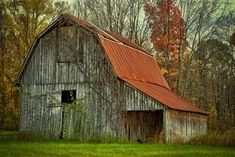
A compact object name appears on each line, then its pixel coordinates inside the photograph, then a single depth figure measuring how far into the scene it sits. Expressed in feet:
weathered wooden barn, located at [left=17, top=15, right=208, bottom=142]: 120.67
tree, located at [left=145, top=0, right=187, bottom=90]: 194.18
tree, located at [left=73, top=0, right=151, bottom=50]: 213.25
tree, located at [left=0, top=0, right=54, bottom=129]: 184.08
